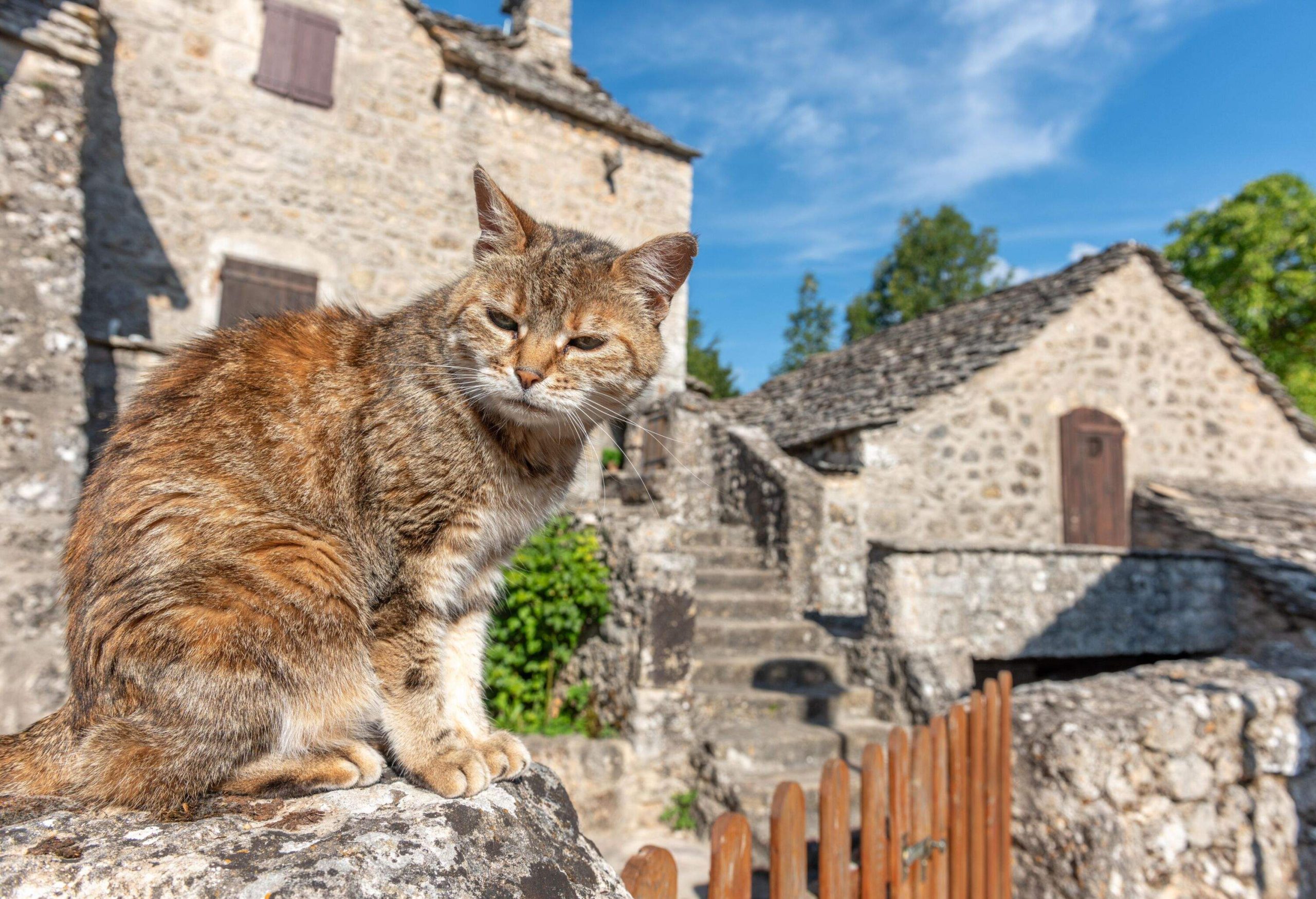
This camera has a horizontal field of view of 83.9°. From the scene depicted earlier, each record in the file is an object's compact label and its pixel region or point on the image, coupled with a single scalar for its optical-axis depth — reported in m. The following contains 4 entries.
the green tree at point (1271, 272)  16.44
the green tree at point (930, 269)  31.33
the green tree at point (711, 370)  25.50
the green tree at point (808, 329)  33.16
